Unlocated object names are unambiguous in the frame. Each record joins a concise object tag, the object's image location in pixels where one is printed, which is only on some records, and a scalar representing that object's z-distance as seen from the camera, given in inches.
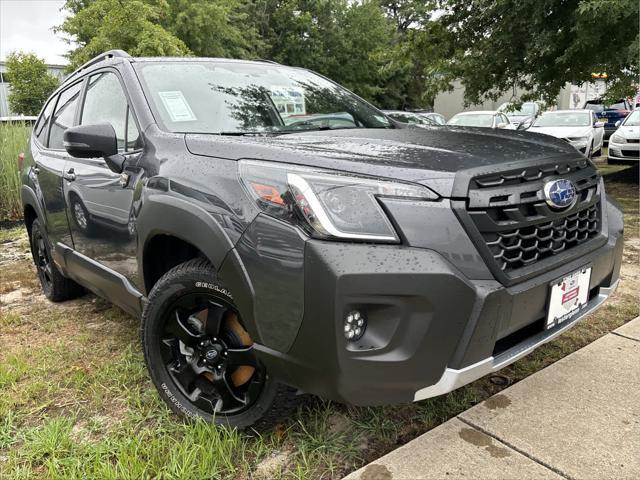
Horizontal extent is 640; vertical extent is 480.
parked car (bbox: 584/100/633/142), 652.6
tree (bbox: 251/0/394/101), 964.6
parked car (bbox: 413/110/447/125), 637.7
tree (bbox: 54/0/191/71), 465.4
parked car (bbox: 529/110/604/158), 428.1
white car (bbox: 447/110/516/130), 468.6
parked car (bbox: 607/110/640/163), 385.4
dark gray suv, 63.0
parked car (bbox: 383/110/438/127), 535.9
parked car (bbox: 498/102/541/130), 561.1
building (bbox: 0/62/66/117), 1167.0
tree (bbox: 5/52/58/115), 964.0
